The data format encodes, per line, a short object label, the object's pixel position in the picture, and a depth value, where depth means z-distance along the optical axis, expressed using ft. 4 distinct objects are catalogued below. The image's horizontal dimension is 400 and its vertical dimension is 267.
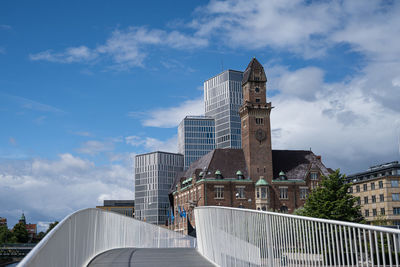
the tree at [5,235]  347.05
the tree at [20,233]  396.57
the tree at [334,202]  135.64
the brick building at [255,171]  250.78
